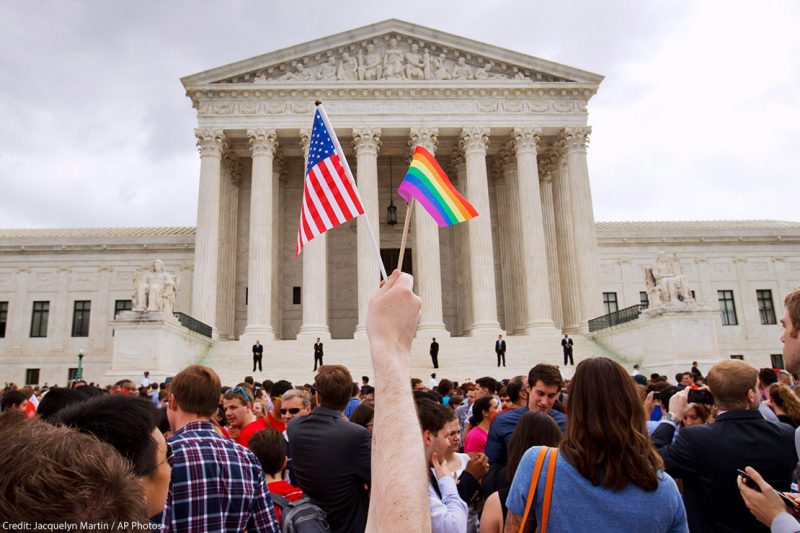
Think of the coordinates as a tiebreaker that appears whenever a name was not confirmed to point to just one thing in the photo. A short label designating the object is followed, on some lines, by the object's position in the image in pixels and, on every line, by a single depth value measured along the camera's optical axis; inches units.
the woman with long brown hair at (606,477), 104.7
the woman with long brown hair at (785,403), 193.2
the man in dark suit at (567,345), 1010.1
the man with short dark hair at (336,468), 169.2
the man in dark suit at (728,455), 155.5
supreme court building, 1238.3
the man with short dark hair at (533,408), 193.5
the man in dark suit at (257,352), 1005.6
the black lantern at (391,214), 1437.0
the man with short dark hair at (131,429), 102.2
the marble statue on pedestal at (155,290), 989.8
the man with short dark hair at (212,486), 125.0
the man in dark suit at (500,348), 1019.3
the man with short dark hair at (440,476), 130.6
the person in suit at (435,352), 1023.0
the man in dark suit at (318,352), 991.4
